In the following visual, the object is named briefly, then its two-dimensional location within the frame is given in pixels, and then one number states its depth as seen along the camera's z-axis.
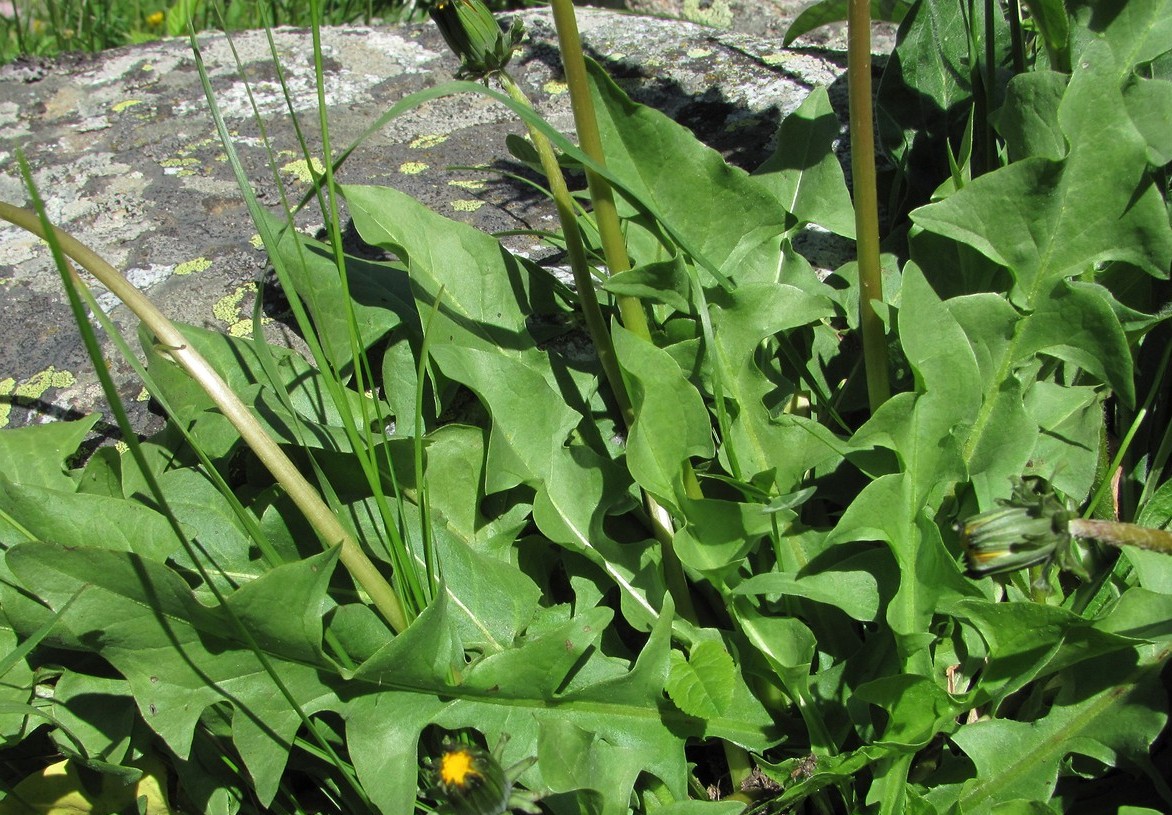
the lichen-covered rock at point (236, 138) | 0.43
